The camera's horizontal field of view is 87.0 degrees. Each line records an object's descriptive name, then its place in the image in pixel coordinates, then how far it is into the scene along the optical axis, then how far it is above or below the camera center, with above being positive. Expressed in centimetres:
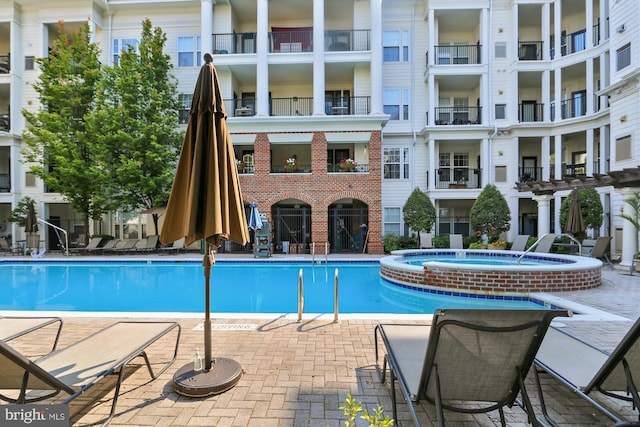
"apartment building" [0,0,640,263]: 1576 +588
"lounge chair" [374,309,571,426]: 209 -95
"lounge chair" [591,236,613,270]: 1078 -118
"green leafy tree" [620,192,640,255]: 952 +11
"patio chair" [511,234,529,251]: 1317 -130
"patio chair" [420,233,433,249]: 1513 -140
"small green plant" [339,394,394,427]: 163 -103
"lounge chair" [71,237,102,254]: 1565 -164
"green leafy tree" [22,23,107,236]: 1515 +390
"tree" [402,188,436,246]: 1530 -9
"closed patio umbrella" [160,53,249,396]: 278 +16
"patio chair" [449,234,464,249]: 1504 -142
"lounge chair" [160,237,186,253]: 1583 -179
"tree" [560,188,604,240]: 1273 +8
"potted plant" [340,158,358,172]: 1561 +212
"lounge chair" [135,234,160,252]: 1573 -164
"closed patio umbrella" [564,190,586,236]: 1084 -26
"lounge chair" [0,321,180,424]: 226 -124
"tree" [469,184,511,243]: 1477 -17
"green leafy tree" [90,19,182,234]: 1495 +383
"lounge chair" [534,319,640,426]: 215 -124
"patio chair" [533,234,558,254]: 1134 -112
